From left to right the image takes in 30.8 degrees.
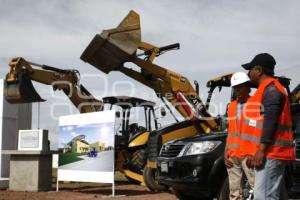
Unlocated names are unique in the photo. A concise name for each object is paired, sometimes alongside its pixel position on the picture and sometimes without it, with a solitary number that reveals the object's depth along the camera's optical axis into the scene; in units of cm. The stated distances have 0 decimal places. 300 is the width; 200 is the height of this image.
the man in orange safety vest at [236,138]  644
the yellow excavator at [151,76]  1399
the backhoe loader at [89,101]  1625
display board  1334
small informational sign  1539
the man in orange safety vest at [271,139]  510
